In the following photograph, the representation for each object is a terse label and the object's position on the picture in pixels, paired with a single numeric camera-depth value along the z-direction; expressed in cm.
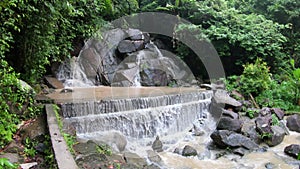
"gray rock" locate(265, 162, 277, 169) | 510
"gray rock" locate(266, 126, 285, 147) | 614
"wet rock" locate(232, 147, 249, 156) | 561
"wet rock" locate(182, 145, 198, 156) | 557
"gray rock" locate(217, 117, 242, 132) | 654
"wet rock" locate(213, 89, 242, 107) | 794
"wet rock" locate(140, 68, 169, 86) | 1056
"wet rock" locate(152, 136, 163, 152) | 588
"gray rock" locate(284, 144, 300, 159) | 553
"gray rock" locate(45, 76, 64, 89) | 816
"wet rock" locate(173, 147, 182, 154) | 570
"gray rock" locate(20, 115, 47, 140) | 394
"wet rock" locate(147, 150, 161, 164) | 515
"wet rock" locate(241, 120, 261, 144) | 634
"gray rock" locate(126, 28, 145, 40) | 1131
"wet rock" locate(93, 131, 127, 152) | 520
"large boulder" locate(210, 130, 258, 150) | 578
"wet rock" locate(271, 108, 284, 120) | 779
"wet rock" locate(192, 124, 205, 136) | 698
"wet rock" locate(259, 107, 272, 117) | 764
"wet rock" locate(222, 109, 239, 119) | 725
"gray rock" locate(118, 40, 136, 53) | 1097
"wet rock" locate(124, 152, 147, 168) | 442
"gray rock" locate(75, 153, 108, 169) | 352
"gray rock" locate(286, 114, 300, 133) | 724
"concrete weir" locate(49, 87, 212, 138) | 568
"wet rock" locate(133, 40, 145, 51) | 1126
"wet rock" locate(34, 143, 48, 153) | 361
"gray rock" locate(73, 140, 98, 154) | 405
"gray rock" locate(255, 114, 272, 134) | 638
